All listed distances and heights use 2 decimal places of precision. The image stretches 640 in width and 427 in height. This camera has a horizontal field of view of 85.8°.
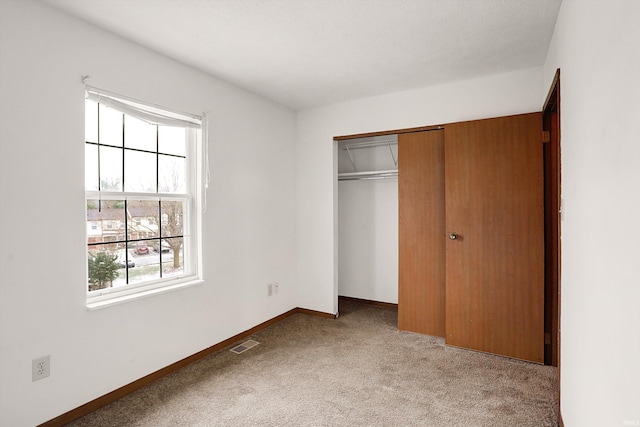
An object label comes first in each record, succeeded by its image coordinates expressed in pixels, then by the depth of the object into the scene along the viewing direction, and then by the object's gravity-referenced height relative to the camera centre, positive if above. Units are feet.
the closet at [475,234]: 9.70 -0.65
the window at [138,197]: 7.91 +0.45
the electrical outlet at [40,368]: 6.55 -2.95
